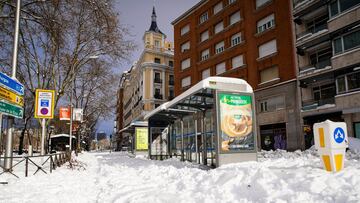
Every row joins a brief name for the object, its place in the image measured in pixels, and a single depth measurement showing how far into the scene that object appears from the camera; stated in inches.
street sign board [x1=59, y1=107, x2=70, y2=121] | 904.4
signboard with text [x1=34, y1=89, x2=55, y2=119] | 511.5
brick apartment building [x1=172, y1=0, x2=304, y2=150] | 1015.0
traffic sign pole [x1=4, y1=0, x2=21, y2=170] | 398.3
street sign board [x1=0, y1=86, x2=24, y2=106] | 328.9
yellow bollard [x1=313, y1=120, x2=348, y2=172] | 255.0
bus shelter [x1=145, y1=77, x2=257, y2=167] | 399.2
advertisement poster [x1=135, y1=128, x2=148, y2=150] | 1095.6
